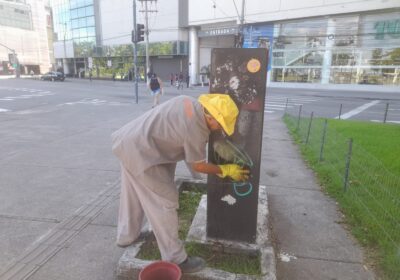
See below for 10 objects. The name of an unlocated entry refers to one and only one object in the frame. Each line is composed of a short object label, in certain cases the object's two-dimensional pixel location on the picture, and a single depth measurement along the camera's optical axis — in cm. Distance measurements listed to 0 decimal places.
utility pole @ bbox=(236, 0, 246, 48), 2192
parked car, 4412
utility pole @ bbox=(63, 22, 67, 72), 5482
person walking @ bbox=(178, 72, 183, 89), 3088
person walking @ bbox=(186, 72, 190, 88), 3430
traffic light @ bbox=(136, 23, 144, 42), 1664
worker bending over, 245
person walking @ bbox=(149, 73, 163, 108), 1463
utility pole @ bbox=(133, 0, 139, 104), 1643
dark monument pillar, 279
